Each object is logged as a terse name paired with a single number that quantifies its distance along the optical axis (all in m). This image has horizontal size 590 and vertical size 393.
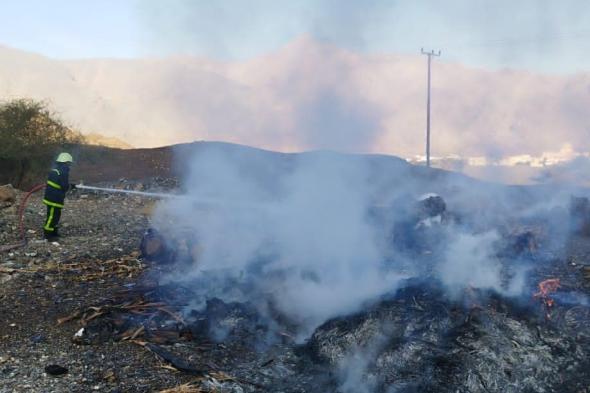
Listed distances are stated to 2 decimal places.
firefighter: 8.80
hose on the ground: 8.28
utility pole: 26.53
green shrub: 15.71
